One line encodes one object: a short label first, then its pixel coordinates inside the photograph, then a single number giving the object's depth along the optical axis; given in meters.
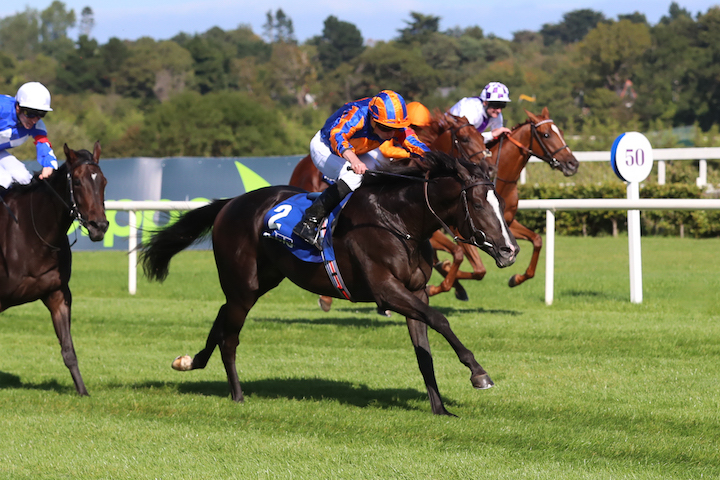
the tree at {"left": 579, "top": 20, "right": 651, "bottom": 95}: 134.12
